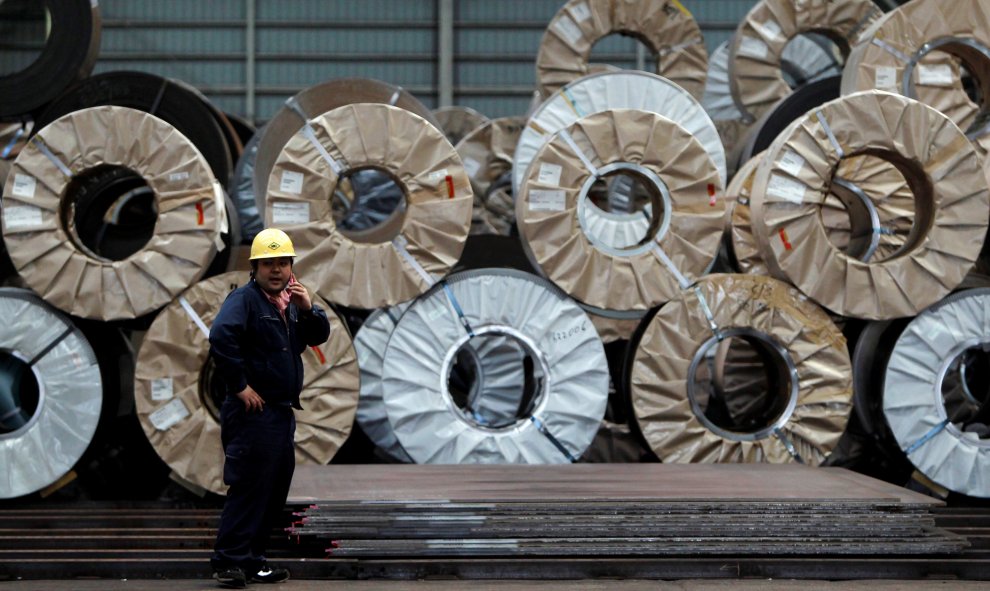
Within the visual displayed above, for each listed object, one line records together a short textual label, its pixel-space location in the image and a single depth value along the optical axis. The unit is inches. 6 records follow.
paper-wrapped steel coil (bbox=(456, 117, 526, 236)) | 783.7
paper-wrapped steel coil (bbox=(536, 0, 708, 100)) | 702.5
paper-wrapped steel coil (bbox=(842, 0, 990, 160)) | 561.9
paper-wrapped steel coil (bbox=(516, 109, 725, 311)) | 508.1
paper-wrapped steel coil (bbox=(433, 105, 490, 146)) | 941.2
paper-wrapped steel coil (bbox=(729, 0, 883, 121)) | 689.0
